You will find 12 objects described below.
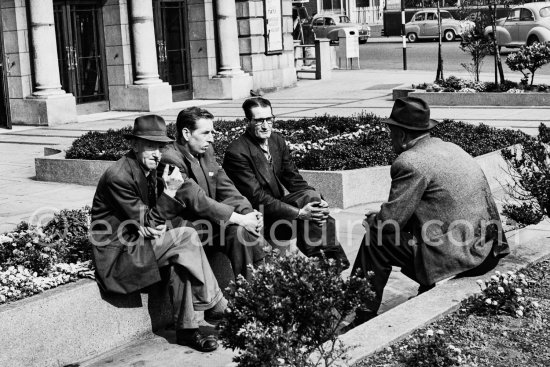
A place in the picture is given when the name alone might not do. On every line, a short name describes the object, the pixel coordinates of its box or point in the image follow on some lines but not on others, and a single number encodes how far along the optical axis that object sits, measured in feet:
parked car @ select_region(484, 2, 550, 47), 112.98
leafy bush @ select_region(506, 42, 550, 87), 62.90
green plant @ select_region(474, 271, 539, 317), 18.72
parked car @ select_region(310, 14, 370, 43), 147.23
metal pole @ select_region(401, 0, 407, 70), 97.77
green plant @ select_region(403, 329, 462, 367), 16.01
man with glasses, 24.04
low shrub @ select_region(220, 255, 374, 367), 14.47
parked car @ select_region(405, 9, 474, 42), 148.15
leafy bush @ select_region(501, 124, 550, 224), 23.41
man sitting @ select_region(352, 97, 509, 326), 20.30
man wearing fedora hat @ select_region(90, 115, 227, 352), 20.13
